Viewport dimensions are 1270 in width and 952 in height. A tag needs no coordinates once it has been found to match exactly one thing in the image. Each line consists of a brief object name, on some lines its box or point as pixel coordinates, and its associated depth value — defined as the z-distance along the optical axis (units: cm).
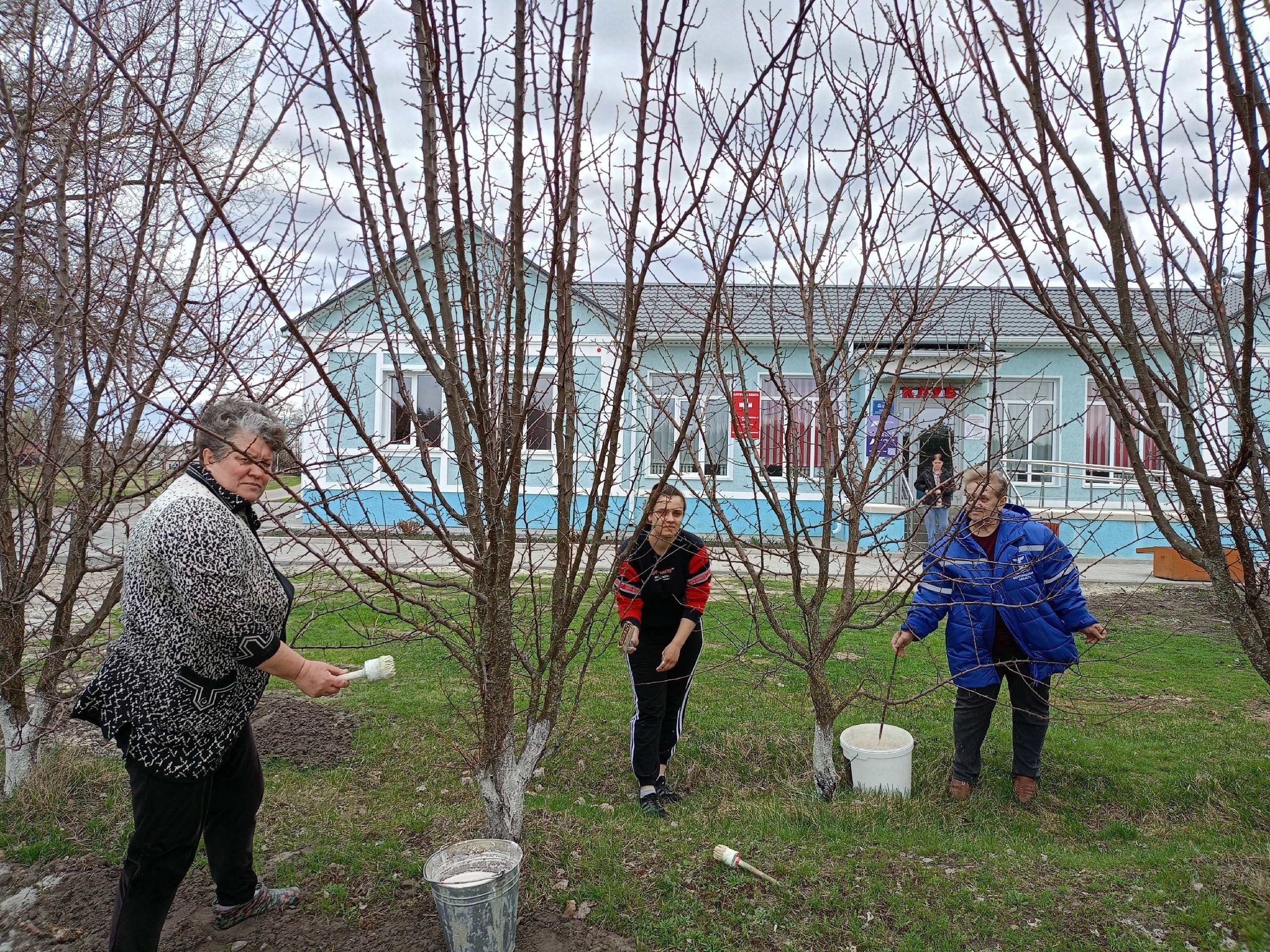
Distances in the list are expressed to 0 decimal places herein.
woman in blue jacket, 402
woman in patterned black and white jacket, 246
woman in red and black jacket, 401
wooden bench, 1073
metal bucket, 246
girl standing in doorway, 964
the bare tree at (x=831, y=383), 363
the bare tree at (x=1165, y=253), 211
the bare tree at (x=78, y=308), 347
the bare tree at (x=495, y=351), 231
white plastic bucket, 409
